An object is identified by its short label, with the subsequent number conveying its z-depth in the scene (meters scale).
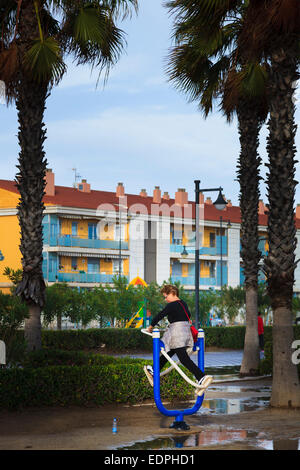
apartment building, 66.00
